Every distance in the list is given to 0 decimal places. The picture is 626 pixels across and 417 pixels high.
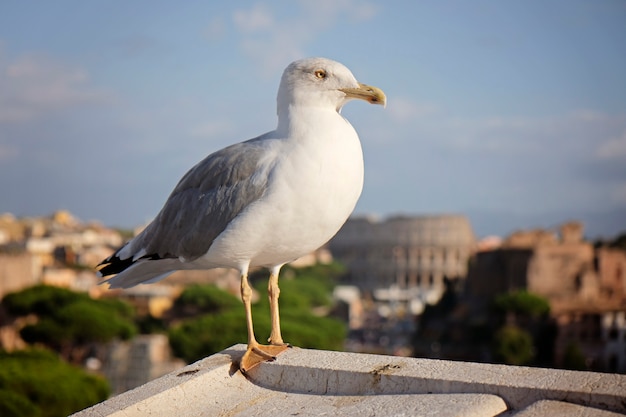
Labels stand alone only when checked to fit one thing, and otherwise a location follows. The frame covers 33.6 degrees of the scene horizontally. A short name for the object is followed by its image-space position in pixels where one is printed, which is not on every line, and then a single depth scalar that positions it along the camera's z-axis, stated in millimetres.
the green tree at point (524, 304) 29422
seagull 2762
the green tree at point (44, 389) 13102
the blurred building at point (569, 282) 24641
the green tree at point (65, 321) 25016
